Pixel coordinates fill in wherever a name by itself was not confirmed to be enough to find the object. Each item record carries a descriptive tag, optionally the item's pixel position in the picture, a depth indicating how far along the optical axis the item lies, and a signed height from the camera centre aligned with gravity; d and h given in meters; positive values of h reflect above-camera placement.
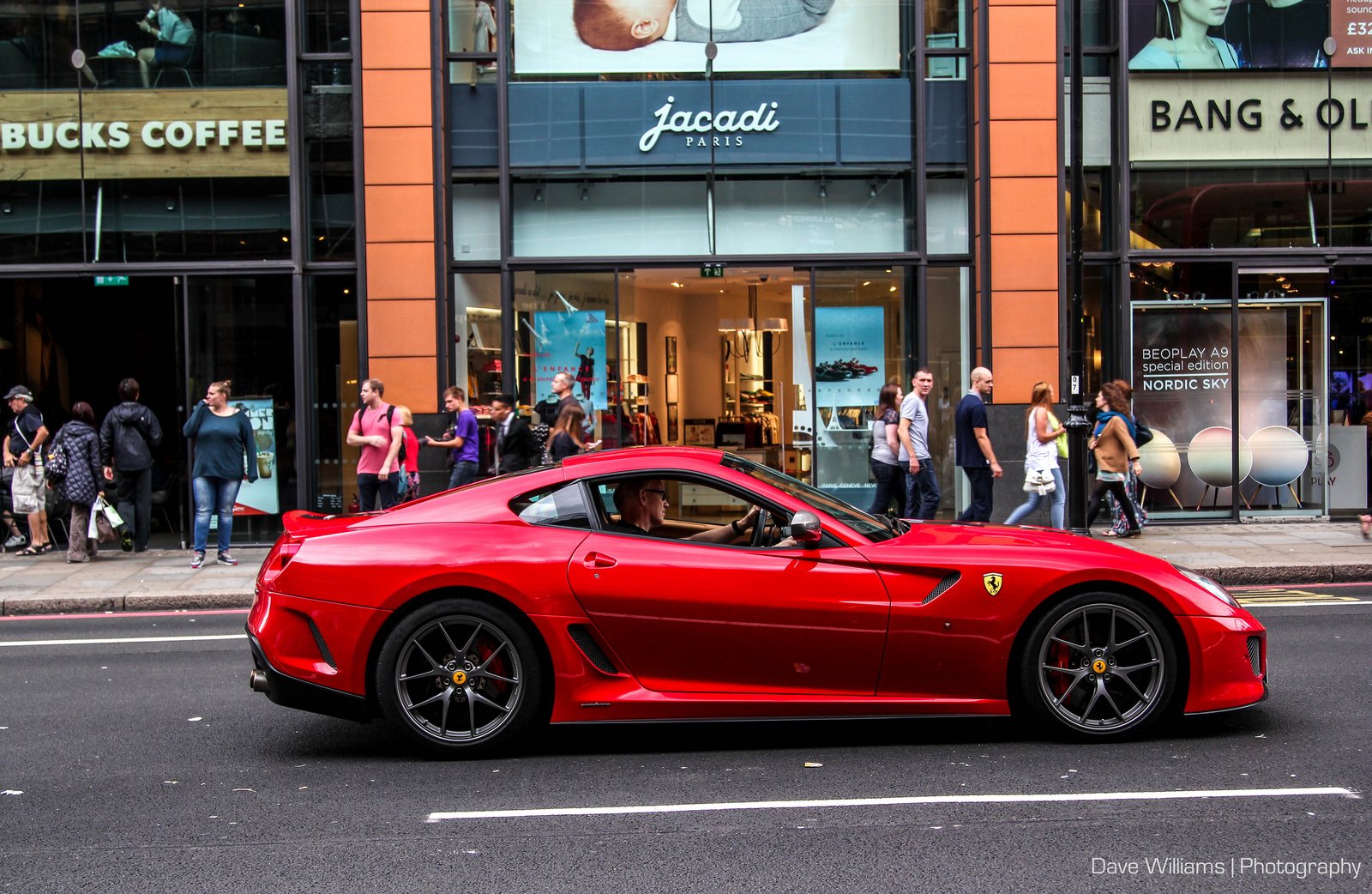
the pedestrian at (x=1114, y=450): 13.74 -0.47
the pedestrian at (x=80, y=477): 13.45 -0.59
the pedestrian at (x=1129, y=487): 14.12 -0.94
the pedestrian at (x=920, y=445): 12.98 -0.37
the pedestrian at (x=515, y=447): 12.15 -0.30
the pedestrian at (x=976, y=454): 12.42 -0.45
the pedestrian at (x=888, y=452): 13.23 -0.45
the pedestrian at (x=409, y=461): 13.03 -0.46
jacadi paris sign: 15.55 +3.52
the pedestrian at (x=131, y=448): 13.81 -0.29
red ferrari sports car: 5.79 -1.02
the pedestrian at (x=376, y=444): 12.84 -0.28
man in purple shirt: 13.35 -0.33
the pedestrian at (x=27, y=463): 14.14 -0.46
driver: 6.19 -0.49
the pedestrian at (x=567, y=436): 11.78 -0.20
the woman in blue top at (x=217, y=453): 12.72 -0.34
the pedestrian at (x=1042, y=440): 12.68 -0.33
